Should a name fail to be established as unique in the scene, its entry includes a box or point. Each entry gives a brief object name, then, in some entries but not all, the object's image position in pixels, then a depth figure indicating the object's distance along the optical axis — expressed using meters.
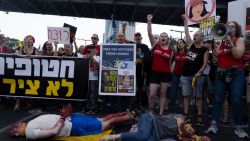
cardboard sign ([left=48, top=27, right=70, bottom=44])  4.73
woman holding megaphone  2.97
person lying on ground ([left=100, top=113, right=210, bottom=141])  2.40
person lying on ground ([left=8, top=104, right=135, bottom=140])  2.71
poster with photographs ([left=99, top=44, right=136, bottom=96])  4.06
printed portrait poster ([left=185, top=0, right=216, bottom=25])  3.91
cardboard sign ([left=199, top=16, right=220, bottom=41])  3.65
